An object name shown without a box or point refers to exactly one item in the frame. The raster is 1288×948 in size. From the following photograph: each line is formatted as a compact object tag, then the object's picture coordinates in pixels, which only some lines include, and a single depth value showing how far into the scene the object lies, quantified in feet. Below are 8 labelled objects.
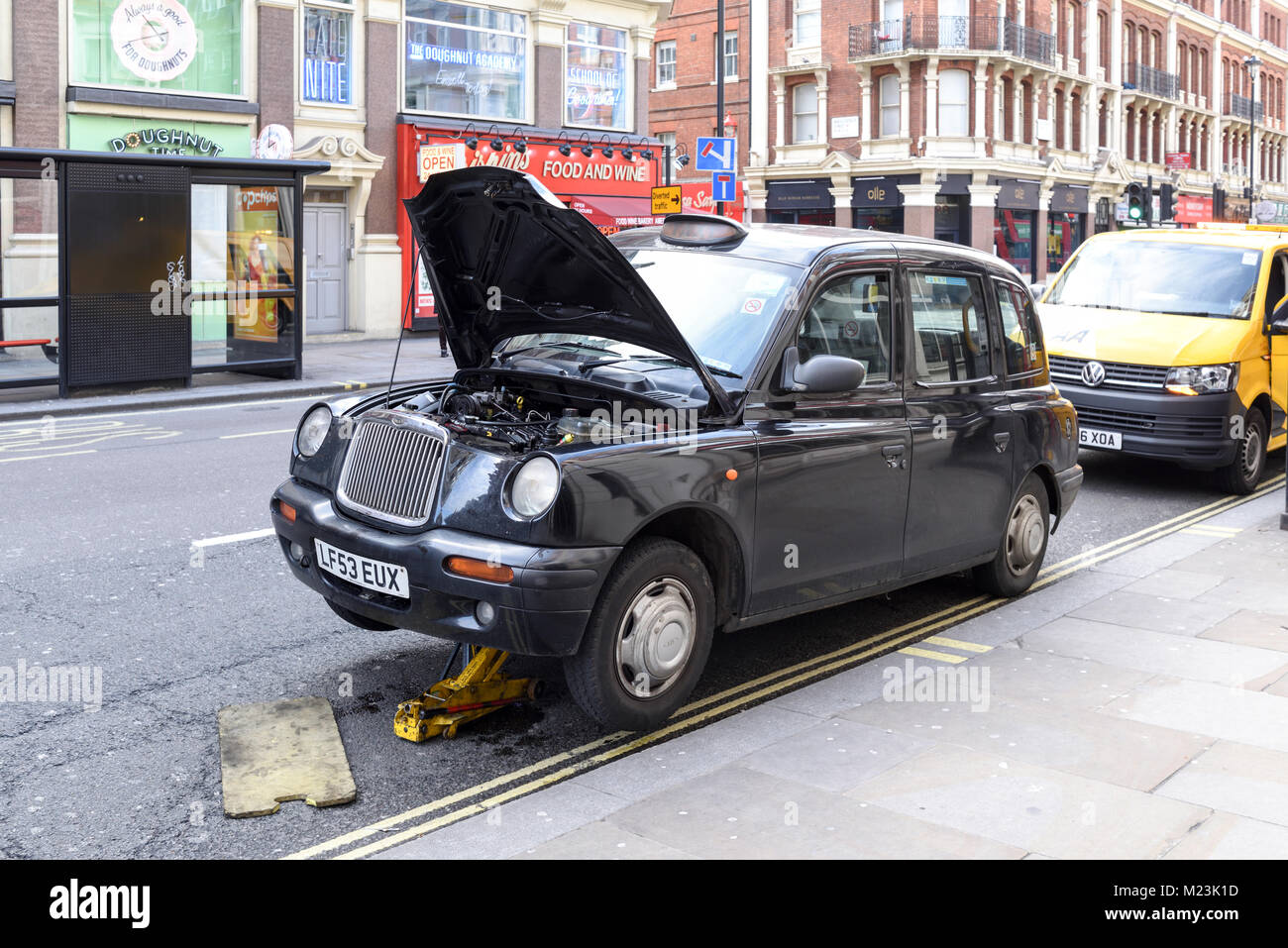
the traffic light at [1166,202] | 74.08
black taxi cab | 15.37
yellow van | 34.30
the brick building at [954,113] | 155.33
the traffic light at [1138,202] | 65.26
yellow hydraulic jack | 16.22
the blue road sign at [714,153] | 72.18
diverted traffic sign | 72.95
